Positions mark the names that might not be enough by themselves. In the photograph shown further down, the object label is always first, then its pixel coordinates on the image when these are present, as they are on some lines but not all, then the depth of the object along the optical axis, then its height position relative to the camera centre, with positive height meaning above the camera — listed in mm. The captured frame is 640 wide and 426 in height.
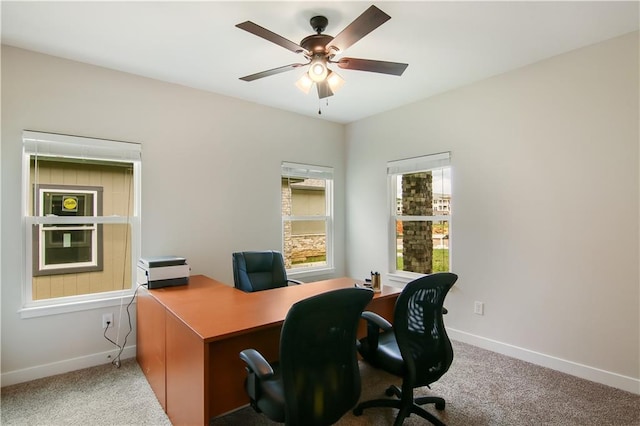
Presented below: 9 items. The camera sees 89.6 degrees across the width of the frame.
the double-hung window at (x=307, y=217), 4172 -35
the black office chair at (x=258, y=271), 3010 -539
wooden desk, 1657 -744
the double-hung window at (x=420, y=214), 3590 +4
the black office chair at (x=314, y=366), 1389 -694
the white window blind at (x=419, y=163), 3516 +594
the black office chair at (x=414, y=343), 1784 -765
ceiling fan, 1859 +1039
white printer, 2586 -470
